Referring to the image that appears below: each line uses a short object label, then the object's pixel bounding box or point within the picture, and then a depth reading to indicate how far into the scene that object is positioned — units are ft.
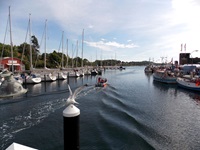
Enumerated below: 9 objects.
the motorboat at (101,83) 133.68
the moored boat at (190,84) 130.97
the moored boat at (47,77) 166.91
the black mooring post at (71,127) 13.34
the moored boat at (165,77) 179.65
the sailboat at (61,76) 188.36
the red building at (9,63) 193.36
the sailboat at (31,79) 143.54
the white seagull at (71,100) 14.13
